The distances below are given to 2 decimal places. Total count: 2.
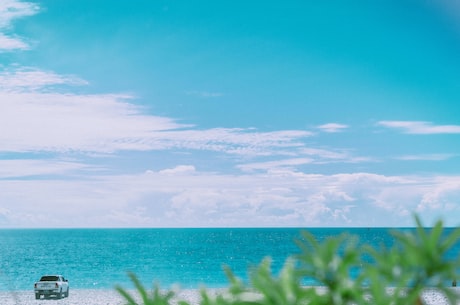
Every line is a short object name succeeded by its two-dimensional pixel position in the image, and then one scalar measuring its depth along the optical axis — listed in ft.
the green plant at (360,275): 13.65
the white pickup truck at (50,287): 304.32
